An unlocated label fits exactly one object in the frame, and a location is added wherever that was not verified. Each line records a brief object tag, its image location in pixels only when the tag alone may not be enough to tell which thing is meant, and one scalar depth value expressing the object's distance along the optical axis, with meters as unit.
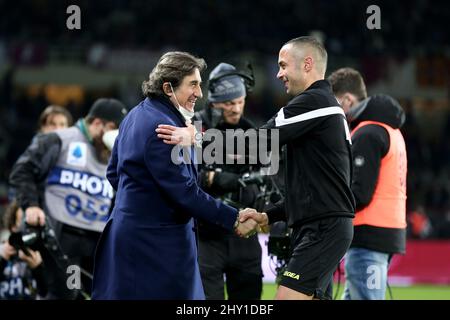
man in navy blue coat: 10.08
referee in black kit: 10.45
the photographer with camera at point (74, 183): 14.80
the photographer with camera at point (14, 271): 15.88
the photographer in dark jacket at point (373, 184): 13.09
